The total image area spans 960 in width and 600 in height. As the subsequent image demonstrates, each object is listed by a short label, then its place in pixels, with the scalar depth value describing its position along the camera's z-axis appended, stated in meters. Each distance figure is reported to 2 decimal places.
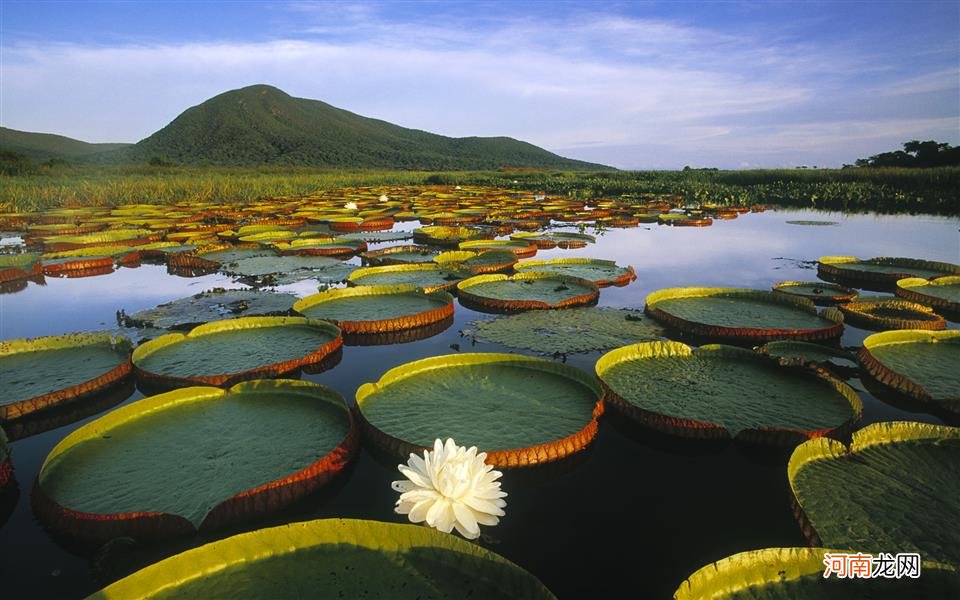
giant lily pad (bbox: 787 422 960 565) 1.87
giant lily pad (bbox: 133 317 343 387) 3.56
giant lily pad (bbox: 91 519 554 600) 1.58
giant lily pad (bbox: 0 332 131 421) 3.23
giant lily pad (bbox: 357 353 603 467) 2.64
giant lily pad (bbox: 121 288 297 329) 5.03
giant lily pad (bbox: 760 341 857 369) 3.76
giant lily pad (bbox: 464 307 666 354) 4.35
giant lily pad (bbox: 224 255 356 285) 7.14
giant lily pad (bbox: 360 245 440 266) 8.35
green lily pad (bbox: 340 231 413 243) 11.08
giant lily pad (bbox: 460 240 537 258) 8.91
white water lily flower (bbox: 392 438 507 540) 1.75
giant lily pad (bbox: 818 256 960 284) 6.60
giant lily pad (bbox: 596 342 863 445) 2.76
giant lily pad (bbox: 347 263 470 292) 6.61
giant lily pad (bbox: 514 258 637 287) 6.85
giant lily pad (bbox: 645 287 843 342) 4.33
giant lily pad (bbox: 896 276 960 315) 5.07
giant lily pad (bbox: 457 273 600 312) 5.47
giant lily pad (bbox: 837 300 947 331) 4.40
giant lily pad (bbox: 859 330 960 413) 3.13
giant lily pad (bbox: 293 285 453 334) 4.84
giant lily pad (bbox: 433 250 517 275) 7.37
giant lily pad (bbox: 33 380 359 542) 2.08
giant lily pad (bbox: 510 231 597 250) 10.27
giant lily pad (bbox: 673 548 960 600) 1.56
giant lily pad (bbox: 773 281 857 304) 5.40
